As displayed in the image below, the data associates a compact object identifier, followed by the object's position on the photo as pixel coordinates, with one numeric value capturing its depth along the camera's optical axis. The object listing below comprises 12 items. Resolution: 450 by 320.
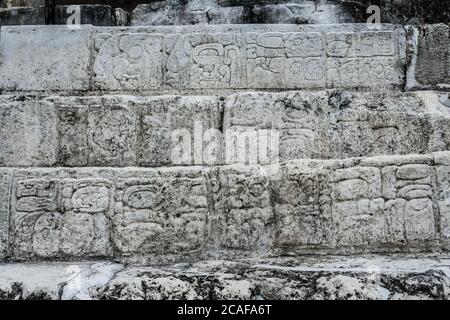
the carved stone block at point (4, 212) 2.76
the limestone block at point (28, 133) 2.91
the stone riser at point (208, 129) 2.89
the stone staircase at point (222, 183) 2.73
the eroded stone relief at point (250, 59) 3.25
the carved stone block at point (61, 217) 2.76
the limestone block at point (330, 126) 2.88
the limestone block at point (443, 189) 2.75
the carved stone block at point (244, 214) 2.74
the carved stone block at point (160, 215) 2.74
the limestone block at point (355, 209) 2.73
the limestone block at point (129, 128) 2.91
